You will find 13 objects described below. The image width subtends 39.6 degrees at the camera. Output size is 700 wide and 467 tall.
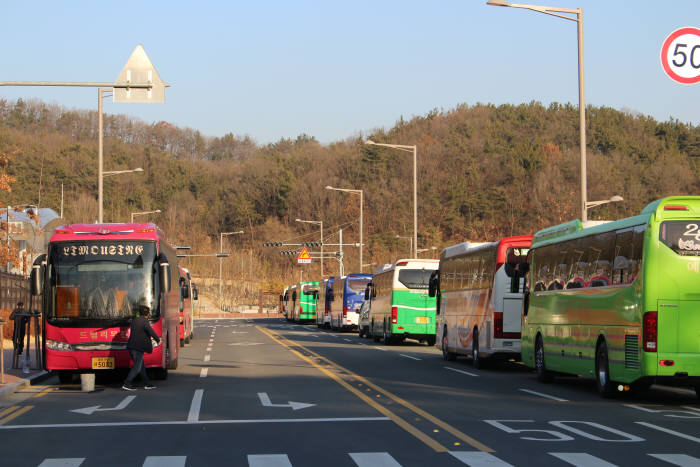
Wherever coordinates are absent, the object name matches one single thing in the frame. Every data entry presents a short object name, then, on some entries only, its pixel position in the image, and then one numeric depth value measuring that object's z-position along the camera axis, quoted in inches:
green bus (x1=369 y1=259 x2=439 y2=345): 1469.0
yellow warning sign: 2987.2
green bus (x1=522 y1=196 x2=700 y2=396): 594.5
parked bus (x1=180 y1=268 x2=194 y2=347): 1422.6
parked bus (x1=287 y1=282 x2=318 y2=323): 3196.4
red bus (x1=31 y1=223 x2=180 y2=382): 774.5
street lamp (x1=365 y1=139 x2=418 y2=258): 1893.5
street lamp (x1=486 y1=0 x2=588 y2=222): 1037.8
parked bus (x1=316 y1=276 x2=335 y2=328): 2588.6
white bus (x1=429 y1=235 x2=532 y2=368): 959.6
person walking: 745.0
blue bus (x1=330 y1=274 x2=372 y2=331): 2257.6
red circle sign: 654.5
